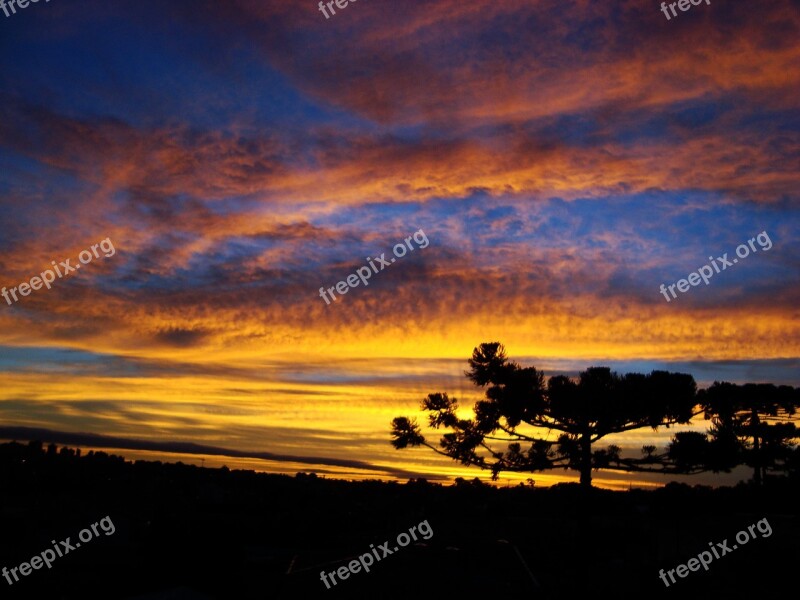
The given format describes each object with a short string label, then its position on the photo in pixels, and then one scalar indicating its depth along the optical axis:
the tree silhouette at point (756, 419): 18.73
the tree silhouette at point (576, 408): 17.83
